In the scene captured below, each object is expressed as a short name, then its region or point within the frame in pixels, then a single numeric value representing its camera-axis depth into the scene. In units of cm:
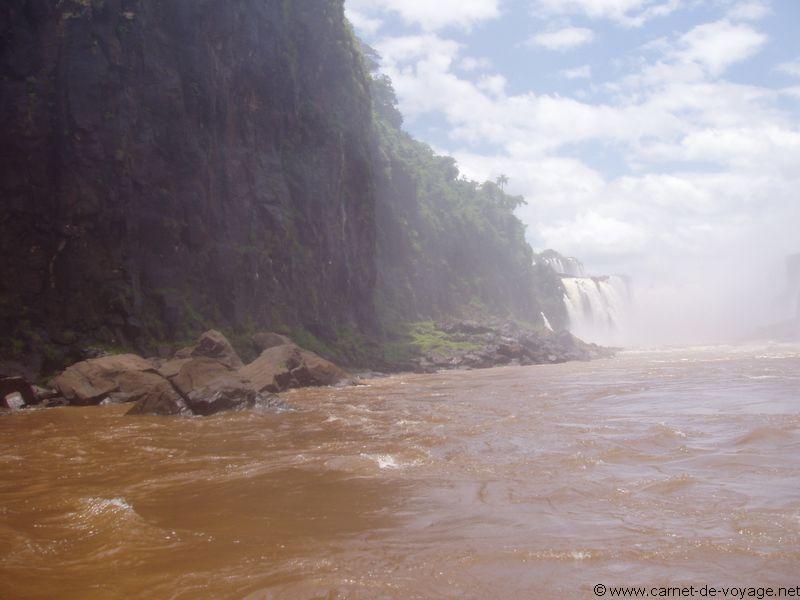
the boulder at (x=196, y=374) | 1453
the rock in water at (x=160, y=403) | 1387
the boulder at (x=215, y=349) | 1911
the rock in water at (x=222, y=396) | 1388
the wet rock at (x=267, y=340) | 2505
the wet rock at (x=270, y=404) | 1451
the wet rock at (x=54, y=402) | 1609
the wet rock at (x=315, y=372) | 2142
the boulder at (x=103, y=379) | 1616
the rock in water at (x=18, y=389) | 1608
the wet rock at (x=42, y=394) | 1634
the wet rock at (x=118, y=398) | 1617
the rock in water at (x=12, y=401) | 1570
